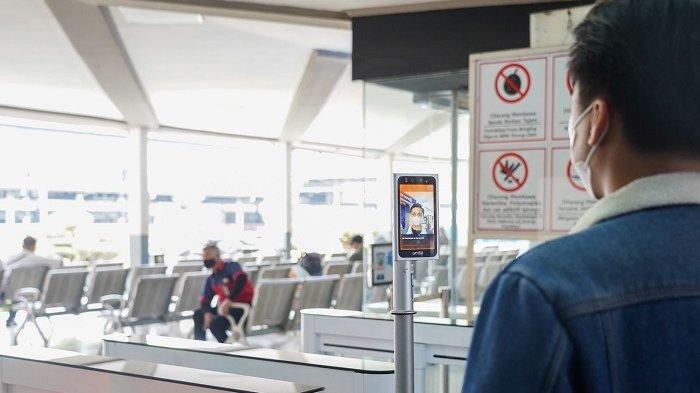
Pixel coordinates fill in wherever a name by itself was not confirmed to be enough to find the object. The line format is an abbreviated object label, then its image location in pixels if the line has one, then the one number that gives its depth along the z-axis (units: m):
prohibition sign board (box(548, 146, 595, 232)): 4.30
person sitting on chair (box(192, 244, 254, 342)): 9.10
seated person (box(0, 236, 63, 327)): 10.75
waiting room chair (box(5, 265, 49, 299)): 10.44
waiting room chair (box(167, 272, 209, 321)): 9.87
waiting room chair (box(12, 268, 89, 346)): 9.62
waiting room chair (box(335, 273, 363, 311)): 9.34
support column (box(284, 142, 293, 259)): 20.28
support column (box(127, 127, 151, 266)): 17.27
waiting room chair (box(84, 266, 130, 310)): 10.18
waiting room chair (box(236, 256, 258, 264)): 14.85
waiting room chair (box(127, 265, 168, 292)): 11.43
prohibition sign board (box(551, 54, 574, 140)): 4.25
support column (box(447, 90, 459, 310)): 6.52
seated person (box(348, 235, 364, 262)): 12.30
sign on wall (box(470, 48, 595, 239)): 4.31
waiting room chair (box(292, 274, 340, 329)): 9.09
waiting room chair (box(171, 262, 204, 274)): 12.35
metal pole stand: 3.08
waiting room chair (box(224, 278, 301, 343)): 8.55
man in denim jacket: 0.88
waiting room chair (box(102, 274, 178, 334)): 9.26
